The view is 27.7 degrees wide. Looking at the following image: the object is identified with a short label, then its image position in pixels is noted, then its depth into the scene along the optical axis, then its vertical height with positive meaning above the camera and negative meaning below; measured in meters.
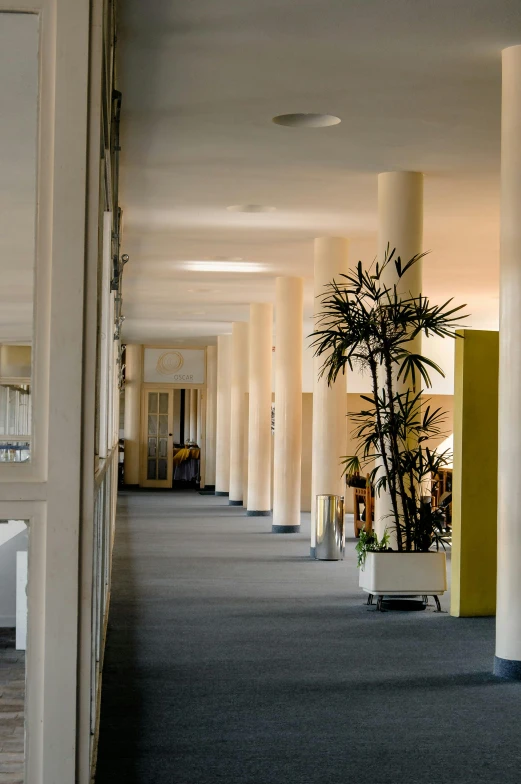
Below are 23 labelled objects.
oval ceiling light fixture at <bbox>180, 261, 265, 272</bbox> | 13.27 +1.82
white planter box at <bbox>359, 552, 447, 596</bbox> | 7.49 -1.16
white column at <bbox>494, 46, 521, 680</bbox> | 5.54 -0.02
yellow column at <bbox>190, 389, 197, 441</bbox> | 31.42 -0.20
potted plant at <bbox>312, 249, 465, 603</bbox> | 7.34 -0.30
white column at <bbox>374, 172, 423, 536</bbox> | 8.25 +1.46
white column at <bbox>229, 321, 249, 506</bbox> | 19.34 +0.12
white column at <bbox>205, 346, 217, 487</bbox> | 25.03 +0.06
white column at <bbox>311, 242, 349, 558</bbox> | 11.07 -0.06
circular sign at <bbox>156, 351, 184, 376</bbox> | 25.22 +1.09
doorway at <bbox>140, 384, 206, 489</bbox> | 24.94 -0.75
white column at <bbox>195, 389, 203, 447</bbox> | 26.38 -0.31
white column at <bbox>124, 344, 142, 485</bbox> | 24.69 -0.07
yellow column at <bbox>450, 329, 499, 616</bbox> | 7.56 -0.44
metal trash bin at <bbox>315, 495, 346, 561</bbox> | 10.92 -1.24
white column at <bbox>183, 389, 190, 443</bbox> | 32.03 -0.47
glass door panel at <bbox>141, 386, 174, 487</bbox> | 24.94 -0.70
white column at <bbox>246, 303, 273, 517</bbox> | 16.45 +0.31
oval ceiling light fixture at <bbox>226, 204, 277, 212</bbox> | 10.00 +1.91
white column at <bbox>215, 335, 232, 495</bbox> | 21.75 -0.22
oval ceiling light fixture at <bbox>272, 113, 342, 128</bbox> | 7.16 +1.98
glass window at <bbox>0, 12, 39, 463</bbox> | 2.48 +0.44
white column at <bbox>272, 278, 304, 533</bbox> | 13.59 +0.25
